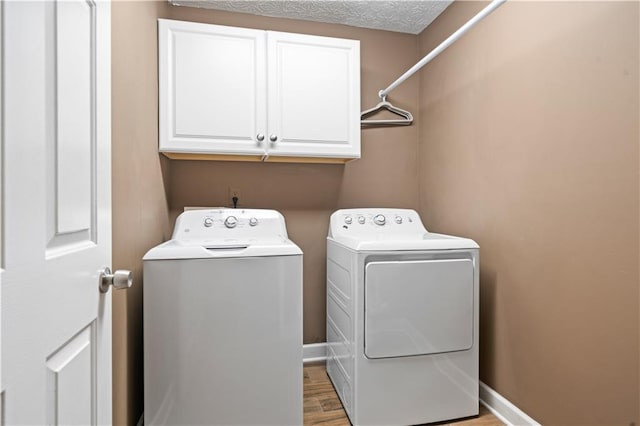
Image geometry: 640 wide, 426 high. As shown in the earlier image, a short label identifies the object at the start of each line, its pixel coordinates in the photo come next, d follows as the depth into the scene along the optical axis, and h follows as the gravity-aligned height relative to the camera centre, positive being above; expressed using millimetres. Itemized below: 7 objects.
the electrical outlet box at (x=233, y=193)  2309 +137
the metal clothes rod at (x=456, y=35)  1349 +799
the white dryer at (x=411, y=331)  1640 -569
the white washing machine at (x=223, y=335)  1430 -519
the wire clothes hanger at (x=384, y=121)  2205 +660
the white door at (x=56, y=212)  508 +4
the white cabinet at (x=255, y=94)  1892 +688
